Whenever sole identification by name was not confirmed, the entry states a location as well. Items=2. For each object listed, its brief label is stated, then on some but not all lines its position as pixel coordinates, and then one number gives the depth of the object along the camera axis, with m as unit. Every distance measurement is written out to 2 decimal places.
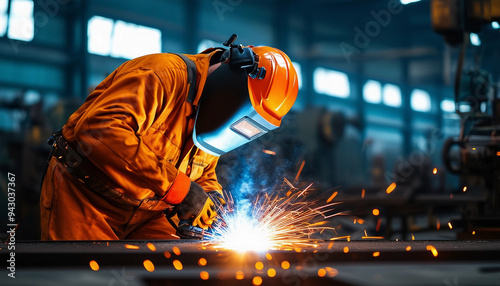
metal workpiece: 1.04
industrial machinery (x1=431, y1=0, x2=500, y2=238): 2.77
